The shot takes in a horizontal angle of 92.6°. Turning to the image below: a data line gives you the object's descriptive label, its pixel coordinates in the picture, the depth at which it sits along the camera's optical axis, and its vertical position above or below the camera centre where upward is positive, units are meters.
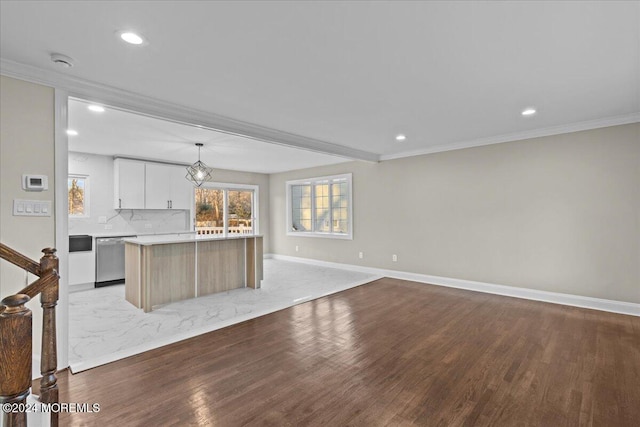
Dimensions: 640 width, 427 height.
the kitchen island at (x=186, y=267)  4.16 -0.83
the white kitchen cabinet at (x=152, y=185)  5.98 +0.57
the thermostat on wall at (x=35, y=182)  2.45 +0.25
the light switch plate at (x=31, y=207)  2.41 +0.05
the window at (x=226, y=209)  7.51 +0.08
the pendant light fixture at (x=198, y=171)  5.29 +0.73
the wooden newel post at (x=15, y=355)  0.84 -0.40
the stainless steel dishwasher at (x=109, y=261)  5.55 -0.88
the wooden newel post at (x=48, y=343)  1.39 -0.60
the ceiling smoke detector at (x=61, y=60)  2.29 +1.17
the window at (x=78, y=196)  5.64 +0.32
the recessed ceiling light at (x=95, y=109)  3.37 +1.17
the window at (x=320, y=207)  7.12 +0.12
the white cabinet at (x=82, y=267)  5.26 -0.95
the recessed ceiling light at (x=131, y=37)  2.03 +1.19
